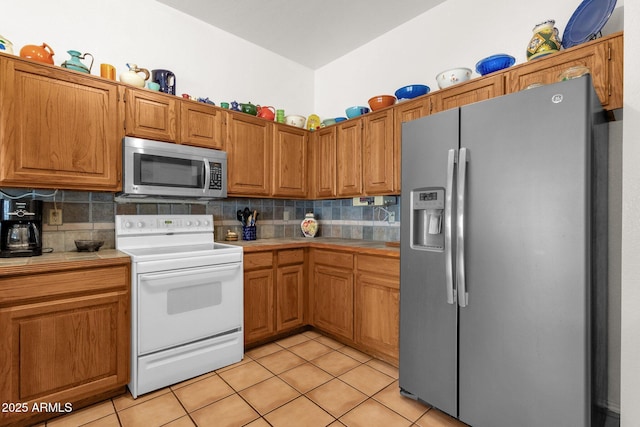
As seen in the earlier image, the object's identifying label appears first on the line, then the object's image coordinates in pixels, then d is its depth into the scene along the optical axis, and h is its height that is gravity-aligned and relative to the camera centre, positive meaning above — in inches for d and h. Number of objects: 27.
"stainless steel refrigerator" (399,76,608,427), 49.7 -8.8
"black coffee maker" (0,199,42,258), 71.3 -4.0
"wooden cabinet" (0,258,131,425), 61.5 -27.9
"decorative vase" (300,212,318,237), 135.6 -6.3
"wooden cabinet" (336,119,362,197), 112.8 +20.8
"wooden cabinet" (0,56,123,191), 69.9 +20.8
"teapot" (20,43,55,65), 73.7 +38.9
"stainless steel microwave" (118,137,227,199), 85.1 +12.6
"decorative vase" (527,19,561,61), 71.2 +40.9
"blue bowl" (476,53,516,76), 79.3 +39.6
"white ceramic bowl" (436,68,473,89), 87.0 +39.4
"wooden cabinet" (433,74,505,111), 77.9 +33.0
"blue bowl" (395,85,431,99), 99.3 +40.1
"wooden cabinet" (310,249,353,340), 101.3 -28.1
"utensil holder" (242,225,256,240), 120.2 -8.0
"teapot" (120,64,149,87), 88.1 +39.6
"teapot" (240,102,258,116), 114.6 +39.2
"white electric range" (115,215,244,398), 75.5 -24.8
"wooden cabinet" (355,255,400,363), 88.2 -28.3
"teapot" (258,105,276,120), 121.1 +39.6
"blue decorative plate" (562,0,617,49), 65.9 +43.8
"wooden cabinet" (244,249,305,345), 99.0 -28.1
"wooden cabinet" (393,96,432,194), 95.5 +30.7
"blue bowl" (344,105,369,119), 116.6 +39.2
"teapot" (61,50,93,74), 79.3 +39.0
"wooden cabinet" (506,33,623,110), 59.6 +31.7
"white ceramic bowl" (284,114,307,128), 129.6 +39.3
